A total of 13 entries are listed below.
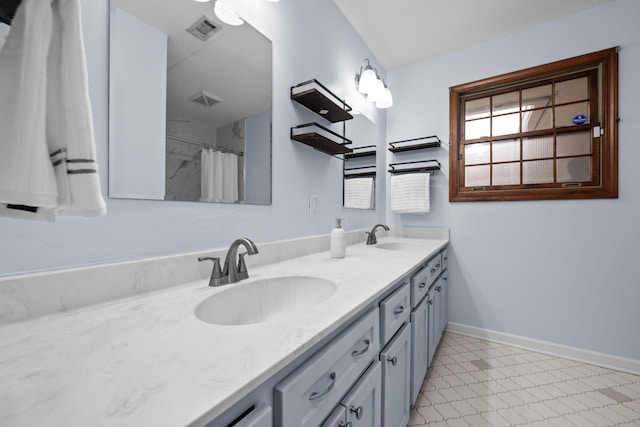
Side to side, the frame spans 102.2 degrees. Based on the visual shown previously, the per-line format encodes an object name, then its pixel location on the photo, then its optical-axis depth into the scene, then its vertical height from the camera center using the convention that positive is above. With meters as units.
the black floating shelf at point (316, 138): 1.33 +0.41
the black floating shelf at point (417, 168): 2.28 +0.43
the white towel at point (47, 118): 0.37 +0.14
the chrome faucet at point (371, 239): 1.95 -0.18
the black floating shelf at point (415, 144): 2.27 +0.67
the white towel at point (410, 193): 2.26 +0.20
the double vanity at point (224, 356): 0.33 -0.24
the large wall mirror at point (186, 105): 0.77 +0.39
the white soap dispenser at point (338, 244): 1.32 -0.15
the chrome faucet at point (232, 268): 0.85 -0.18
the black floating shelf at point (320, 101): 1.33 +0.64
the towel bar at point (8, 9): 0.38 +0.30
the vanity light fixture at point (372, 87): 2.02 +1.02
